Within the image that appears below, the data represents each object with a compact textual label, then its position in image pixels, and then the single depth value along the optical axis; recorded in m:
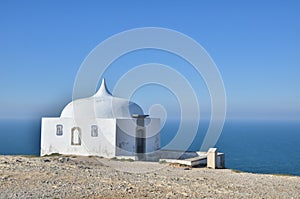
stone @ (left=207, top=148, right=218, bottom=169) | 22.03
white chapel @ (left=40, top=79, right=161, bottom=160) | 23.81
